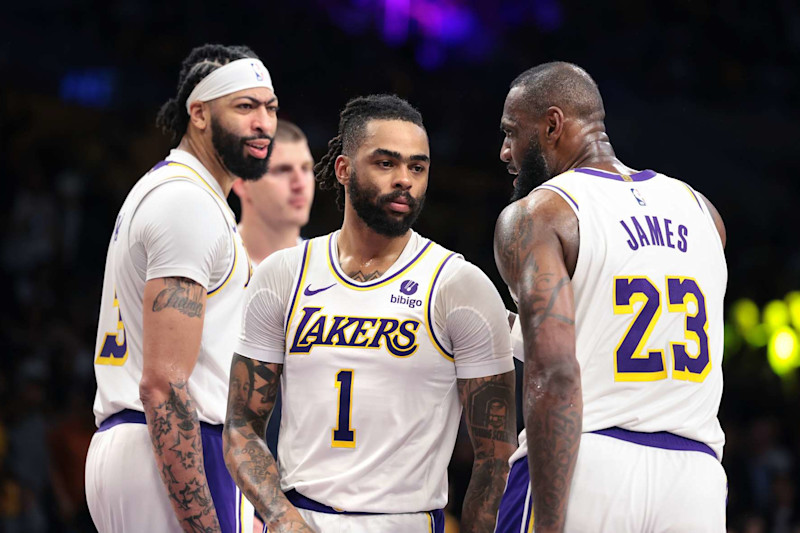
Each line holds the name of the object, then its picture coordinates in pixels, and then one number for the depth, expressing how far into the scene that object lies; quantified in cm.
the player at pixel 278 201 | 1148
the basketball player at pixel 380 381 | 676
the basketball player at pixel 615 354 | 603
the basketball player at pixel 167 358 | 729
